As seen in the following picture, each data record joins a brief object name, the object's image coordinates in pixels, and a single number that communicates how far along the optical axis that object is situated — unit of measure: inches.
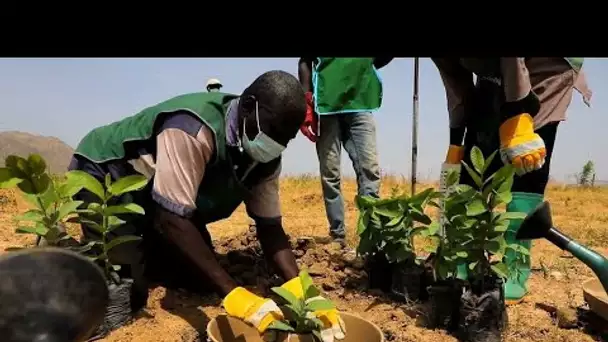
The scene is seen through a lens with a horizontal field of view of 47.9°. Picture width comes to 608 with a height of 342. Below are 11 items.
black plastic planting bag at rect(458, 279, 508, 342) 90.0
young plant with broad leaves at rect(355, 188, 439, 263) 101.9
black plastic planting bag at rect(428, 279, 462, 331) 95.0
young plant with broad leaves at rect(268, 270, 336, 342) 82.0
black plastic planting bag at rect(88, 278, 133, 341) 89.2
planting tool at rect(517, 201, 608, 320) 58.9
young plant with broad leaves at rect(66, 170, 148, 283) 87.2
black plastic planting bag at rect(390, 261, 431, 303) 105.0
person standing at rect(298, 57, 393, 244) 151.4
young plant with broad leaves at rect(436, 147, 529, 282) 89.4
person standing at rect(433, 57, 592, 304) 100.6
